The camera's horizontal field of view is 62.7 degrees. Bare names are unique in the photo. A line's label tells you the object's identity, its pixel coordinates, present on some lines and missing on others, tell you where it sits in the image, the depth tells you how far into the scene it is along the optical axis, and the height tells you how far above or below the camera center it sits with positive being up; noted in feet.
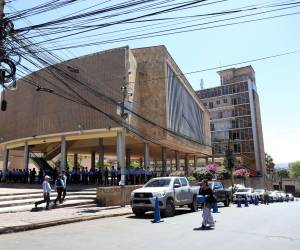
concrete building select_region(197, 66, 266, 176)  184.63 +40.29
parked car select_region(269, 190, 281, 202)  96.73 -11.49
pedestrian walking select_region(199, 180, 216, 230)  25.64 -3.62
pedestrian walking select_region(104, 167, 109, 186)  65.81 -1.53
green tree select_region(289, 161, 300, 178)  290.20 -2.09
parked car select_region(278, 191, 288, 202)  106.51 -12.87
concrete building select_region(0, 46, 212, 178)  71.42 +19.88
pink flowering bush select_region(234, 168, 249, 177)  125.93 -2.35
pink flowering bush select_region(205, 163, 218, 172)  89.43 +0.48
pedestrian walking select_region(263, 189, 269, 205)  77.02 -9.48
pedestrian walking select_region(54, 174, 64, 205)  40.82 -2.55
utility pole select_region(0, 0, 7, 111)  26.83 +15.34
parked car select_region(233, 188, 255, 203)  66.79 -7.20
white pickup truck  34.22 -3.64
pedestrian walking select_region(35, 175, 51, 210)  38.03 -2.95
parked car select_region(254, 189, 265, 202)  81.81 -9.18
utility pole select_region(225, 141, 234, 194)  87.17 +3.37
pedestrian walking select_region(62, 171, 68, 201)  43.02 -3.82
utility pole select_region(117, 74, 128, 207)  68.92 +7.08
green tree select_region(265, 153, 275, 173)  219.94 +4.48
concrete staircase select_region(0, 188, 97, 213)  38.14 -4.83
